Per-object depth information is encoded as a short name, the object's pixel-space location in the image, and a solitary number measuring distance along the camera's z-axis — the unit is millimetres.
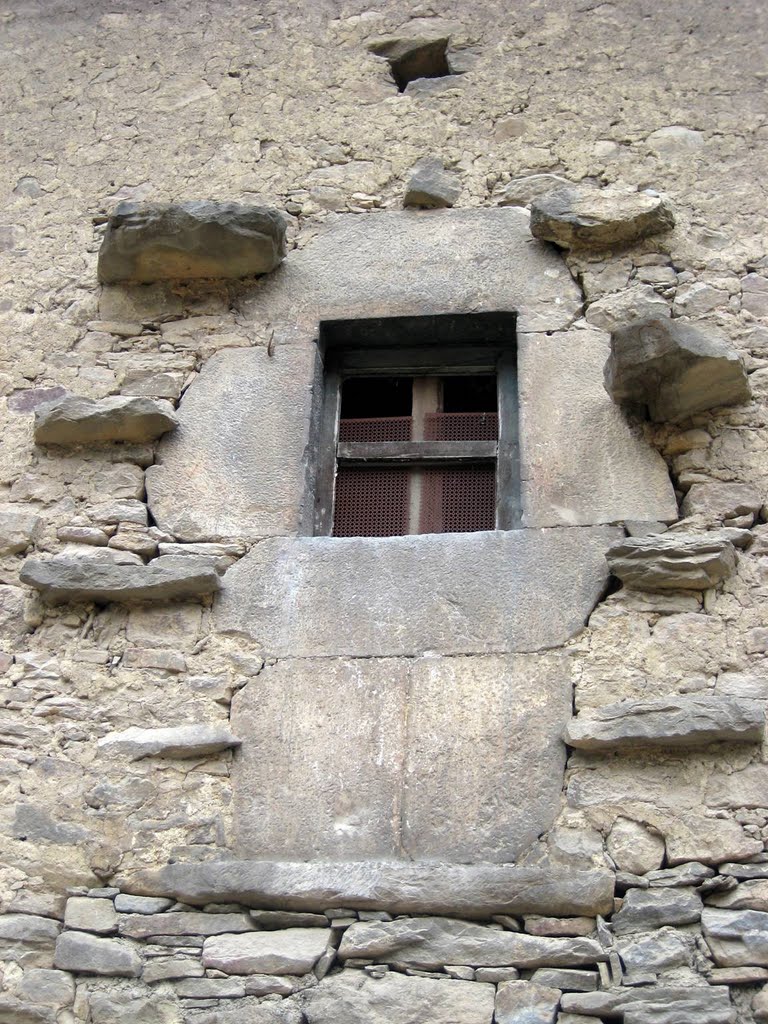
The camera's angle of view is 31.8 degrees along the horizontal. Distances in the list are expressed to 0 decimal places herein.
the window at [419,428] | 4266
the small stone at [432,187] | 4602
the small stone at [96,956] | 3424
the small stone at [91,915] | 3508
